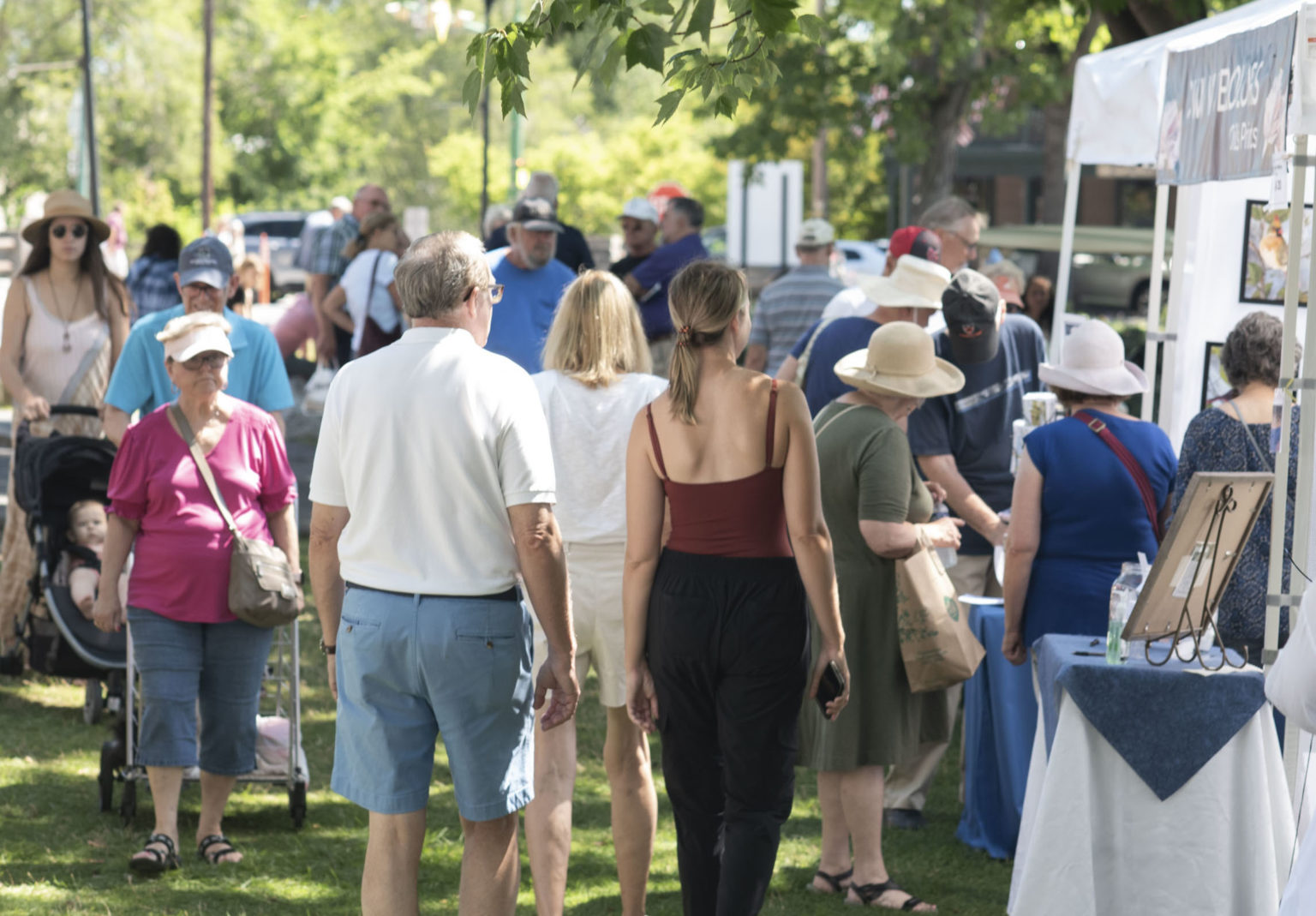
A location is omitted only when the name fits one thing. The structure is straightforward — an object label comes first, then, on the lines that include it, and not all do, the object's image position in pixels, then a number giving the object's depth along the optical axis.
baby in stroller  14.10
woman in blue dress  10.09
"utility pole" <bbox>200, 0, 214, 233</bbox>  76.06
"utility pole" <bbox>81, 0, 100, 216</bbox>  57.55
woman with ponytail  8.42
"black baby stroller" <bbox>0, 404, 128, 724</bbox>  13.46
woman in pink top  10.80
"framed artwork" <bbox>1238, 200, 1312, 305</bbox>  15.37
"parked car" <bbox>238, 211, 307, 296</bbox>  79.56
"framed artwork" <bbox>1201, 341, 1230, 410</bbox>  16.20
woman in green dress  10.09
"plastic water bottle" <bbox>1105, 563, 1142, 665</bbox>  8.90
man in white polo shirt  7.79
